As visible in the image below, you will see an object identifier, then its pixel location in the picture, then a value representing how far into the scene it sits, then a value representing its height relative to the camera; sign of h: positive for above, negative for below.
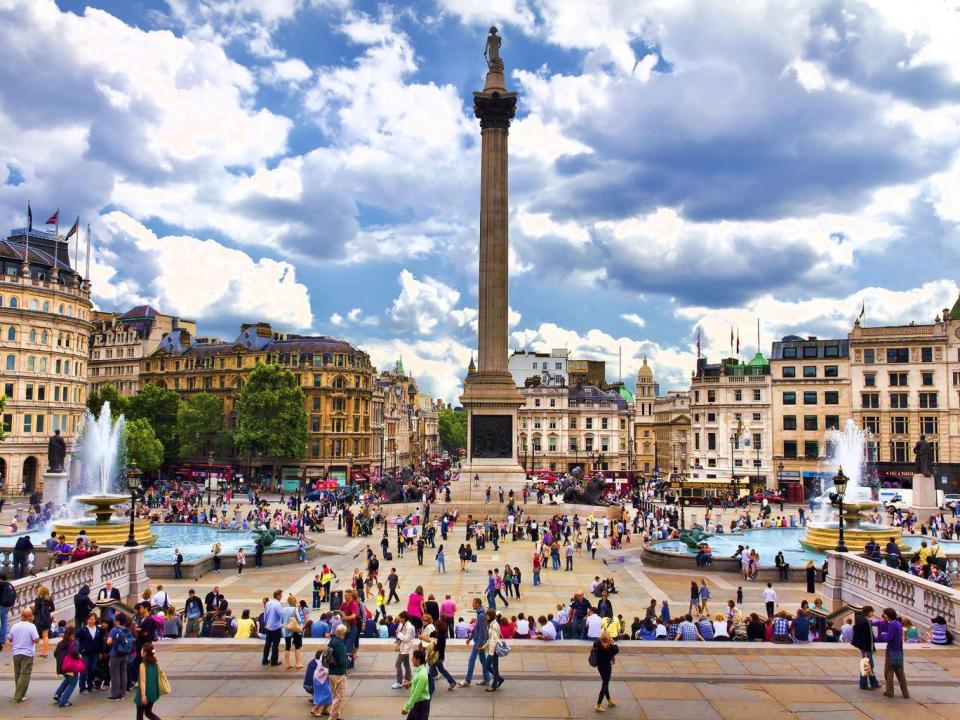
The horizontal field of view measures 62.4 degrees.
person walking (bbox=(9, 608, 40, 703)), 13.95 -3.97
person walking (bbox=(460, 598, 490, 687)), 15.33 -4.23
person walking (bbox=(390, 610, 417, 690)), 15.24 -4.27
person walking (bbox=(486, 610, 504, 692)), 14.97 -4.17
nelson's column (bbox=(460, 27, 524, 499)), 63.28 +8.75
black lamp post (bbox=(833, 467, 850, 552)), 25.97 -1.71
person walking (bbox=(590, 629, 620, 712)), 13.81 -3.99
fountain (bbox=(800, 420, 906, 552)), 32.62 -4.25
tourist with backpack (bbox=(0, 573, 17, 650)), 17.33 -3.80
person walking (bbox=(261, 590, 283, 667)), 16.50 -4.21
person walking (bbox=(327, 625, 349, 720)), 13.37 -4.07
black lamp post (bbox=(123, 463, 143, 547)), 24.04 -2.13
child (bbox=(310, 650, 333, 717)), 13.27 -4.34
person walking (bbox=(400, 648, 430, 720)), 11.82 -4.02
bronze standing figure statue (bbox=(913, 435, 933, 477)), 51.09 -1.75
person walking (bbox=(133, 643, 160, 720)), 12.45 -4.04
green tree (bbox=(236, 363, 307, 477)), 80.12 +1.50
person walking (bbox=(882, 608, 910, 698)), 14.37 -4.08
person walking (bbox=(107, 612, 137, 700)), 14.44 -4.14
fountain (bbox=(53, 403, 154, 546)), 31.72 -3.39
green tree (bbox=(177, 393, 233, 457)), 85.25 +0.22
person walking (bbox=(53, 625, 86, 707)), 13.98 -4.24
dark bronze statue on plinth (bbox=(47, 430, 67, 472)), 44.97 -1.47
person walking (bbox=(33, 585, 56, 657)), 17.05 -4.06
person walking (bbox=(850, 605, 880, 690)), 15.02 -4.03
